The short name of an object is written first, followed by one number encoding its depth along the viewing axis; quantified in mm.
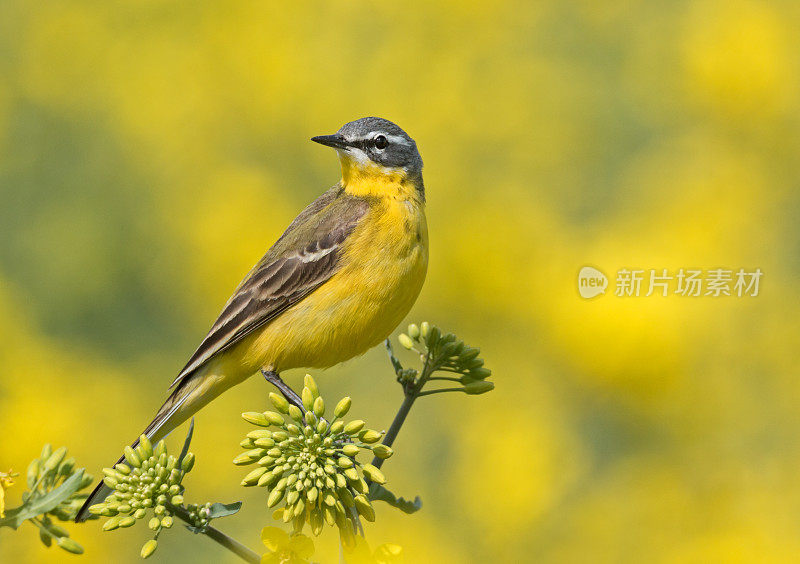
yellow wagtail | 7547
